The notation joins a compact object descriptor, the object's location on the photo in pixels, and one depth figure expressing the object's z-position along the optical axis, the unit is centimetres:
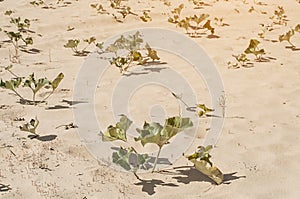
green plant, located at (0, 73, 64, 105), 471
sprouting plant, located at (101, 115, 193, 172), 333
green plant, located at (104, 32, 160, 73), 584
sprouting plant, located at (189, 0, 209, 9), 927
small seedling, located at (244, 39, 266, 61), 606
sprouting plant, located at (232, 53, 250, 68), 587
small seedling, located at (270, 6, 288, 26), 805
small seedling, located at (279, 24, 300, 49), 669
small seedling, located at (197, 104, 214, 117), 428
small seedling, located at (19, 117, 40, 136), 394
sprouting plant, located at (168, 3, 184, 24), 811
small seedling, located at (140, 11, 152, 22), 830
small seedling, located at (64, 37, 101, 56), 650
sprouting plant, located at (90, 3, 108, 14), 883
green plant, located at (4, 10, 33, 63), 649
